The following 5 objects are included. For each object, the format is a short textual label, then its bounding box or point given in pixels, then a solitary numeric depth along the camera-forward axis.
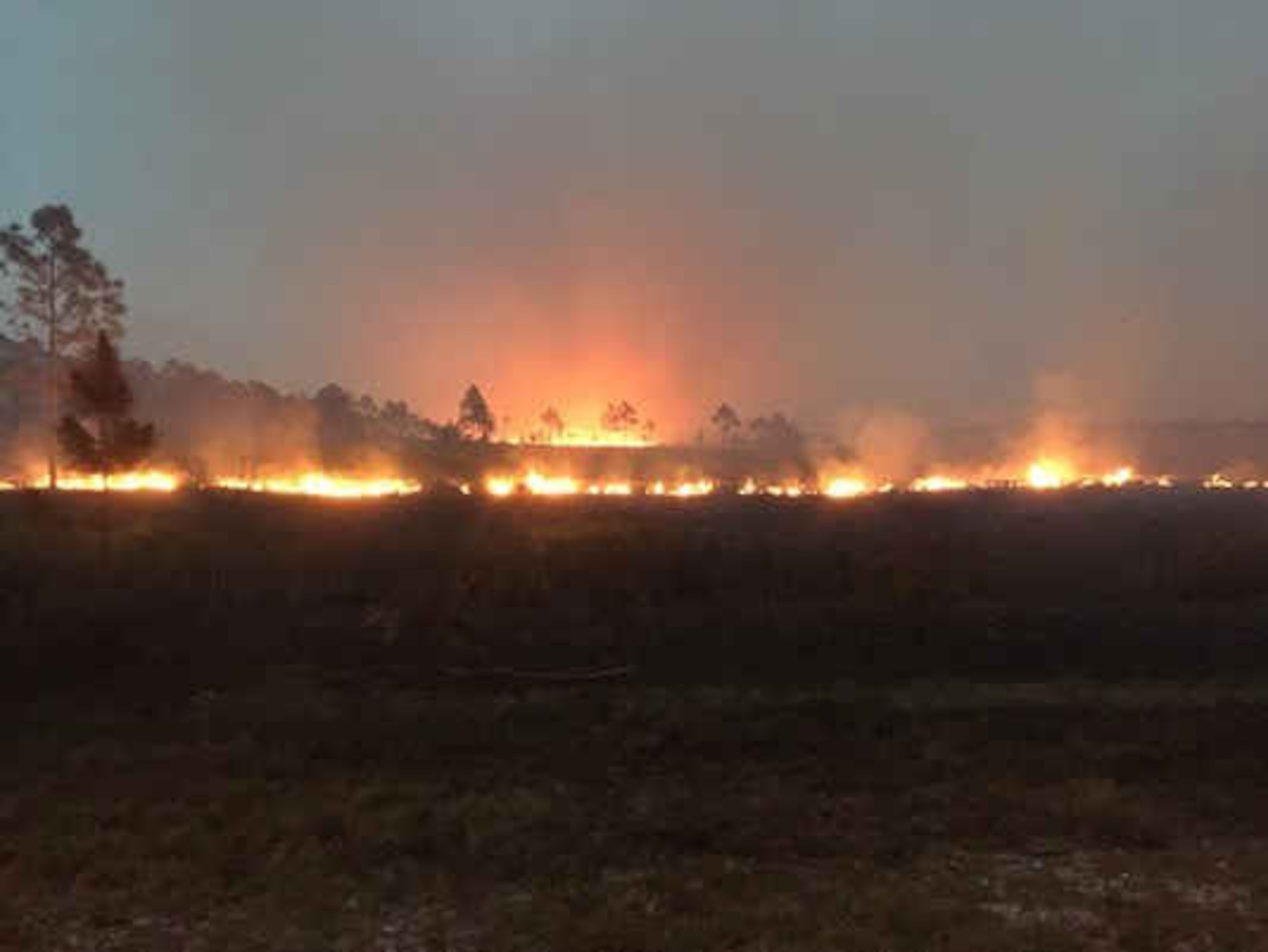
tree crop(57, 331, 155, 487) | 23.78
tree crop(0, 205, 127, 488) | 40.72
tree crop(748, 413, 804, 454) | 169.12
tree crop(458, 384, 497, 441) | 136.62
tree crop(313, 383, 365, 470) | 87.48
